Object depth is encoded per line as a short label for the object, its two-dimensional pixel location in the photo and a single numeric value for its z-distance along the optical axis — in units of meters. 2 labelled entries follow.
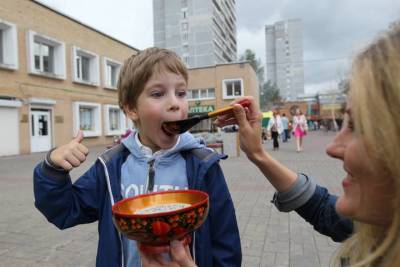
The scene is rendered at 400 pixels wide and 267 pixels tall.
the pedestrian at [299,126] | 13.65
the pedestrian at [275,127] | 14.87
